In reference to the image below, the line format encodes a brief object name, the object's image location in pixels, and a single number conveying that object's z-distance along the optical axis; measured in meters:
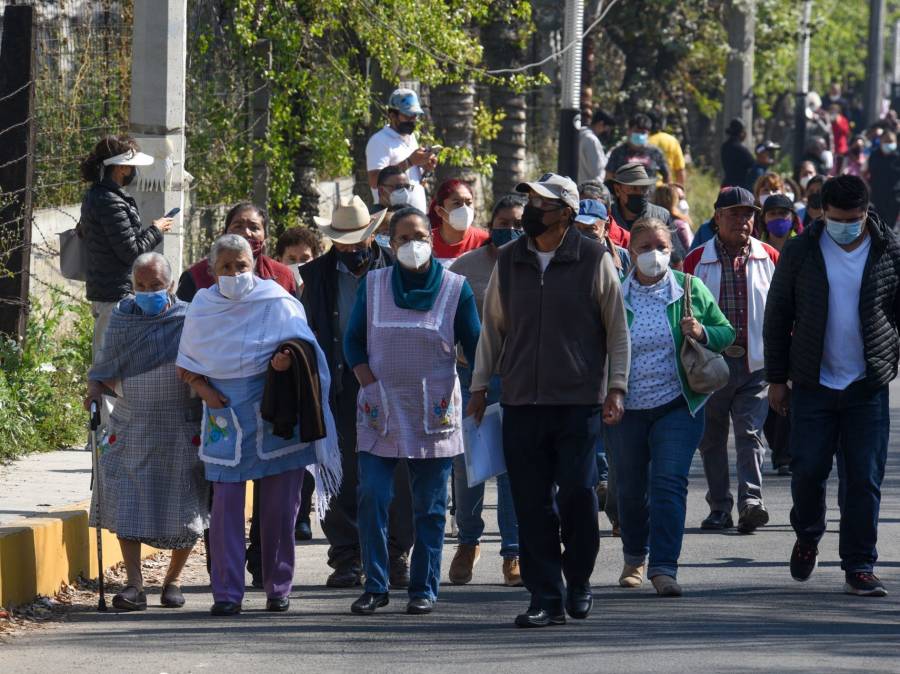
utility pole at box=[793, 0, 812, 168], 68.31
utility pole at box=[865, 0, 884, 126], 78.81
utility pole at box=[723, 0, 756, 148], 59.84
